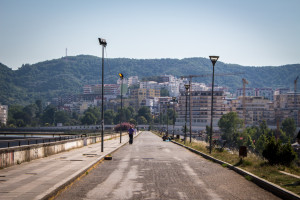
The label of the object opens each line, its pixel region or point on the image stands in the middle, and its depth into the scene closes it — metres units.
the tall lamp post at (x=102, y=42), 29.52
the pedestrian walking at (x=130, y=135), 47.15
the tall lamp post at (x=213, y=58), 31.29
